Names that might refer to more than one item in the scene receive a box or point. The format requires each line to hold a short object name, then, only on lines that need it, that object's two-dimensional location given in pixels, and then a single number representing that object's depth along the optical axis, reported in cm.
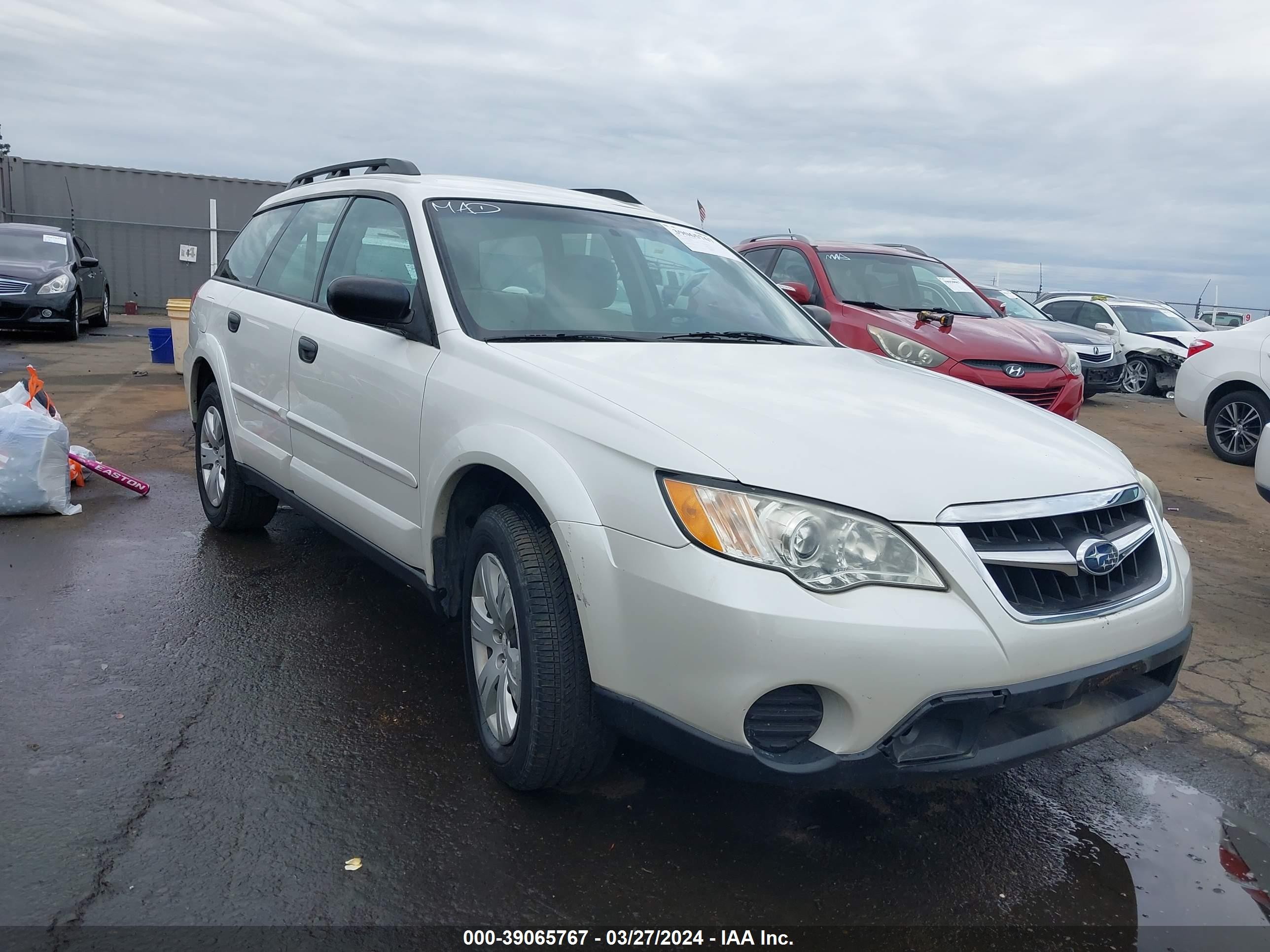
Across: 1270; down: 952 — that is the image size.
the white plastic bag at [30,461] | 525
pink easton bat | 586
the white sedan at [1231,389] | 920
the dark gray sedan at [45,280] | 1328
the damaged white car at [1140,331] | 1534
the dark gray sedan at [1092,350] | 1347
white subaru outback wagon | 224
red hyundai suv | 779
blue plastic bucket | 1195
